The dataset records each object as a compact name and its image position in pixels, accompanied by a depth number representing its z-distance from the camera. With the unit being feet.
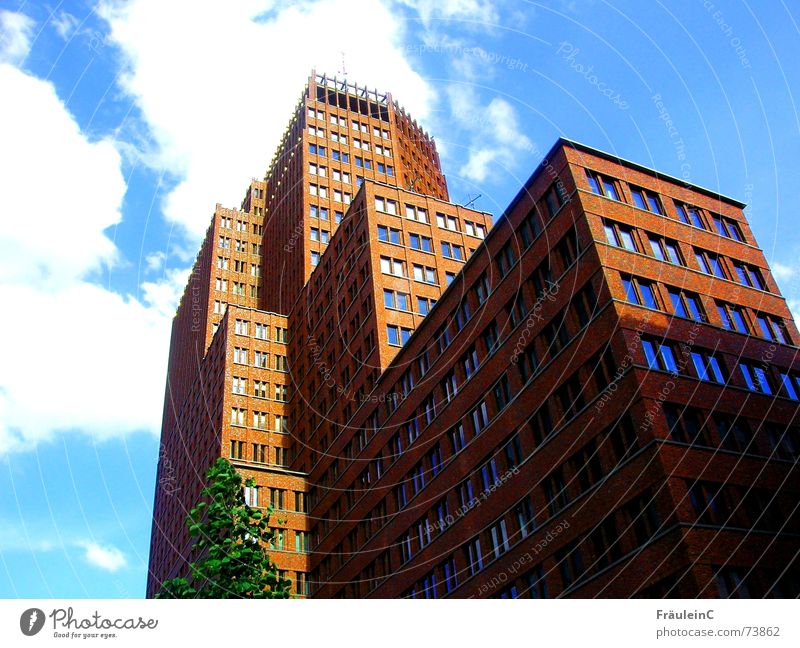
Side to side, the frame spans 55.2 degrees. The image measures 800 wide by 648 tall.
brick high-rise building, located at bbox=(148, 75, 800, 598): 121.80
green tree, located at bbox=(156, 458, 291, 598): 127.75
